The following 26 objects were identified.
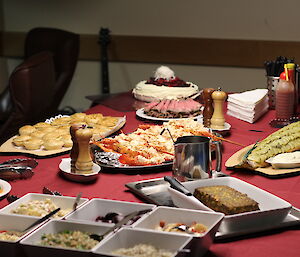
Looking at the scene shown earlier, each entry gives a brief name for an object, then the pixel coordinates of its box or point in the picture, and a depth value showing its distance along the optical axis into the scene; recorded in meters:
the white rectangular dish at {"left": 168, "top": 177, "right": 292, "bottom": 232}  1.67
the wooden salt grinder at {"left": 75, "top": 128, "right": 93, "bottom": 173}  2.15
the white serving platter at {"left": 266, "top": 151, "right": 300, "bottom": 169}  2.25
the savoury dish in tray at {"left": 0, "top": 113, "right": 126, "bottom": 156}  2.56
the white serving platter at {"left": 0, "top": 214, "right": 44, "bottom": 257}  1.65
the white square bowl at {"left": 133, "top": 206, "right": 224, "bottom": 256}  1.55
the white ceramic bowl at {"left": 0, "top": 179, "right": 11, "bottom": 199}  2.01
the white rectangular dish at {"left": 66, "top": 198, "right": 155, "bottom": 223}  1.70
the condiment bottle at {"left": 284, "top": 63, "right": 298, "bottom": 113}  3.00
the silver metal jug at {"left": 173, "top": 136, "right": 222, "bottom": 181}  2.03
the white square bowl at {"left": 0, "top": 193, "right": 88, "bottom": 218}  1.77
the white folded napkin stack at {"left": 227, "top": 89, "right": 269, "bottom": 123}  3.04
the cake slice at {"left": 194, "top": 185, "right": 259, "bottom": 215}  1.73
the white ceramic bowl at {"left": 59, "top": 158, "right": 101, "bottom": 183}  2.15
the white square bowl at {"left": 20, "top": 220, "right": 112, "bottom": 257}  1.46
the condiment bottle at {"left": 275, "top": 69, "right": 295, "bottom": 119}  2.97
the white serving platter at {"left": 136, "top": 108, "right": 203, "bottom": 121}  3.06
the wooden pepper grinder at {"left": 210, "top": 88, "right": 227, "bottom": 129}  2.79
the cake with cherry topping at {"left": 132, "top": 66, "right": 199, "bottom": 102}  3.49
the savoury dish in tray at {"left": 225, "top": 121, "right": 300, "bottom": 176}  2.25
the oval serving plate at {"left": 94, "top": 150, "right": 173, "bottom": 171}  2.25
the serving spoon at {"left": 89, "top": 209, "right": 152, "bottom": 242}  1.55
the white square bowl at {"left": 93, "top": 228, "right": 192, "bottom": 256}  1.48
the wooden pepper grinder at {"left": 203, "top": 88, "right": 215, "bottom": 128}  2.87
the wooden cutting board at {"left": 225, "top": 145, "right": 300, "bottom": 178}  2.21
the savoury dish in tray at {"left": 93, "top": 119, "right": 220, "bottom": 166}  2.31
